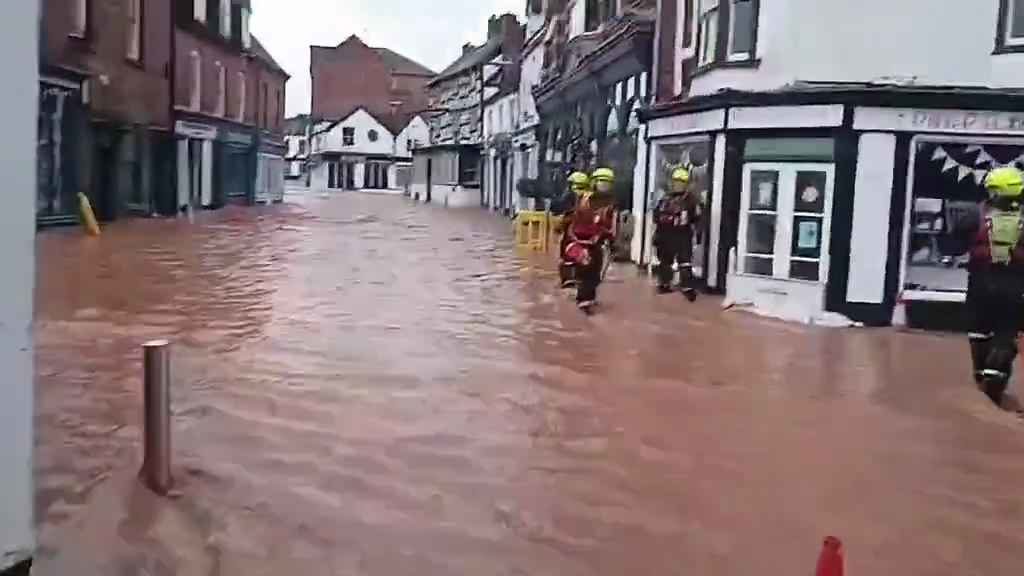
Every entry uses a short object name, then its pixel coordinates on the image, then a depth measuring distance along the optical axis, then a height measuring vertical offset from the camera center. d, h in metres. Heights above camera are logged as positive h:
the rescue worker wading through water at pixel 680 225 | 15.97 -0.40
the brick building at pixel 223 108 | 37.81 +2.56
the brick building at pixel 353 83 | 100.38 +8.66
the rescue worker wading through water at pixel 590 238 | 14.33 -0.59
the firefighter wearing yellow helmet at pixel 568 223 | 14.88 -0.44
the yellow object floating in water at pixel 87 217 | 24.80 -1.08
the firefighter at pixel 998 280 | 9.18 -0.56
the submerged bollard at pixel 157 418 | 6.27 -1.38
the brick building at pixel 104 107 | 25.67 +1.59
